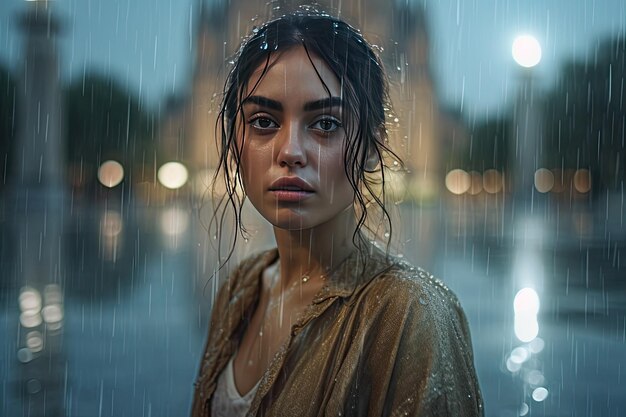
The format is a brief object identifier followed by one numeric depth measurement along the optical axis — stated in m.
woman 1.48
